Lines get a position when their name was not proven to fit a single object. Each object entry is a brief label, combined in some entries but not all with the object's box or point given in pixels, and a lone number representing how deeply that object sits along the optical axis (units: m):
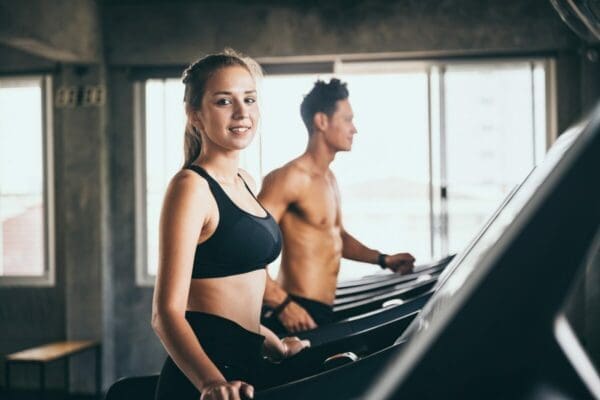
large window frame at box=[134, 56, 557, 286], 4.99
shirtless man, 2.60
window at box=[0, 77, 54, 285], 5.51
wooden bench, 4.62
